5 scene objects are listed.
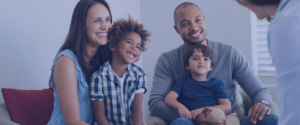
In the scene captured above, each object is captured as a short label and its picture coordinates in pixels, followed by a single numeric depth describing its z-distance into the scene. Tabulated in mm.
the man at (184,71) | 1724
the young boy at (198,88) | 1629
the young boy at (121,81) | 1371
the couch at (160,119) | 1303
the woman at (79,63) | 1243
